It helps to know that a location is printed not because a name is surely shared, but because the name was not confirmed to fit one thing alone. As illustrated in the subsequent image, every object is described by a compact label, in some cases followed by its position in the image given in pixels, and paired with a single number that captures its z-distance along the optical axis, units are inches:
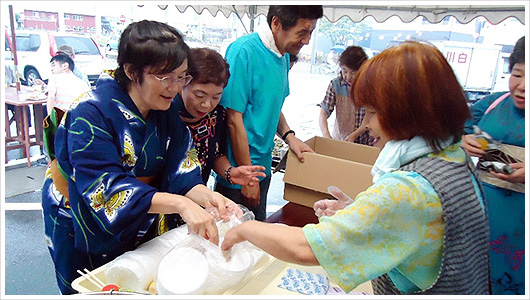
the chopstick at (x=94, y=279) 37.8
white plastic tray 38.2
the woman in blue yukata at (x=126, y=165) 40.1
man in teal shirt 65.5
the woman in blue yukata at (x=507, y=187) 56.5
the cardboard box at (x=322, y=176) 59.2
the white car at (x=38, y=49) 264.5
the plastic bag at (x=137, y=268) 38.0
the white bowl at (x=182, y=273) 36.0
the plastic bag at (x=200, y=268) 36.4
